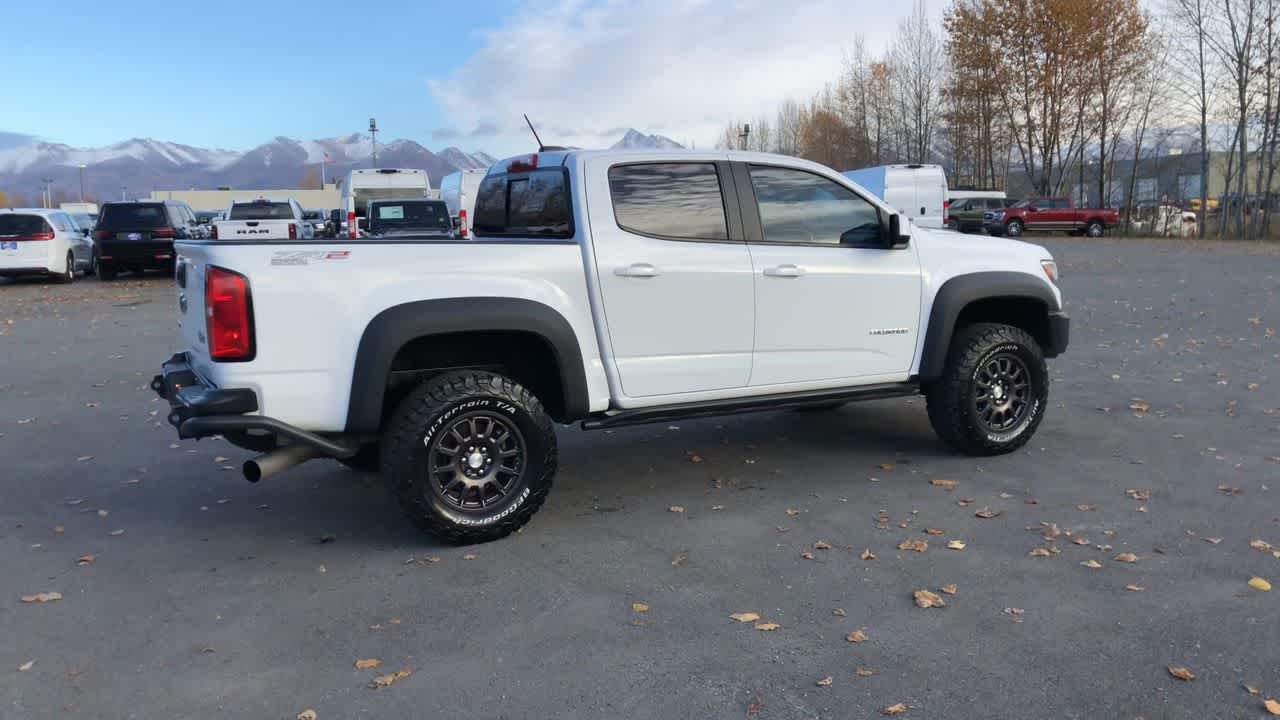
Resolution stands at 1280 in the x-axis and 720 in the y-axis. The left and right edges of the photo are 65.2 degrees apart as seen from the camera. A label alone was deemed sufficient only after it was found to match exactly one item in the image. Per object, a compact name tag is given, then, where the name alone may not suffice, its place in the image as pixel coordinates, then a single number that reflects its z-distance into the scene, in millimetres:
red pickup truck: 41375
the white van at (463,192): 25672
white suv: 22266
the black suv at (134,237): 22438
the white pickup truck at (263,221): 21547
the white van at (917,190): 29250
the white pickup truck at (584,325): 4574
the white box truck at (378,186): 23875
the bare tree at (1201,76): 40656
